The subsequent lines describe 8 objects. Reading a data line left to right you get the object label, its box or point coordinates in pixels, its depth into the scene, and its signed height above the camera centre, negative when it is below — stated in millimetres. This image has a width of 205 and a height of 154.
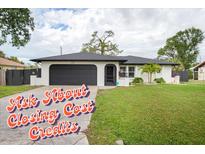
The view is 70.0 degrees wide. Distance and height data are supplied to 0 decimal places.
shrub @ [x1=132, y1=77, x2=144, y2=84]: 13265 -239
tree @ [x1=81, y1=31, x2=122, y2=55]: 20726 +4775
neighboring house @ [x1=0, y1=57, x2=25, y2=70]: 15206 +1396
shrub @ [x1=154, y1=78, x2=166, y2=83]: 13638 -249
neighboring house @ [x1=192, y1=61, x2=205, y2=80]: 19703 +708
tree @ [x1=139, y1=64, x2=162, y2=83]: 12819 +817
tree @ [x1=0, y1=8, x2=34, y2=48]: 8022 +3029
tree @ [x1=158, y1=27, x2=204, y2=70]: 22404 +4887
